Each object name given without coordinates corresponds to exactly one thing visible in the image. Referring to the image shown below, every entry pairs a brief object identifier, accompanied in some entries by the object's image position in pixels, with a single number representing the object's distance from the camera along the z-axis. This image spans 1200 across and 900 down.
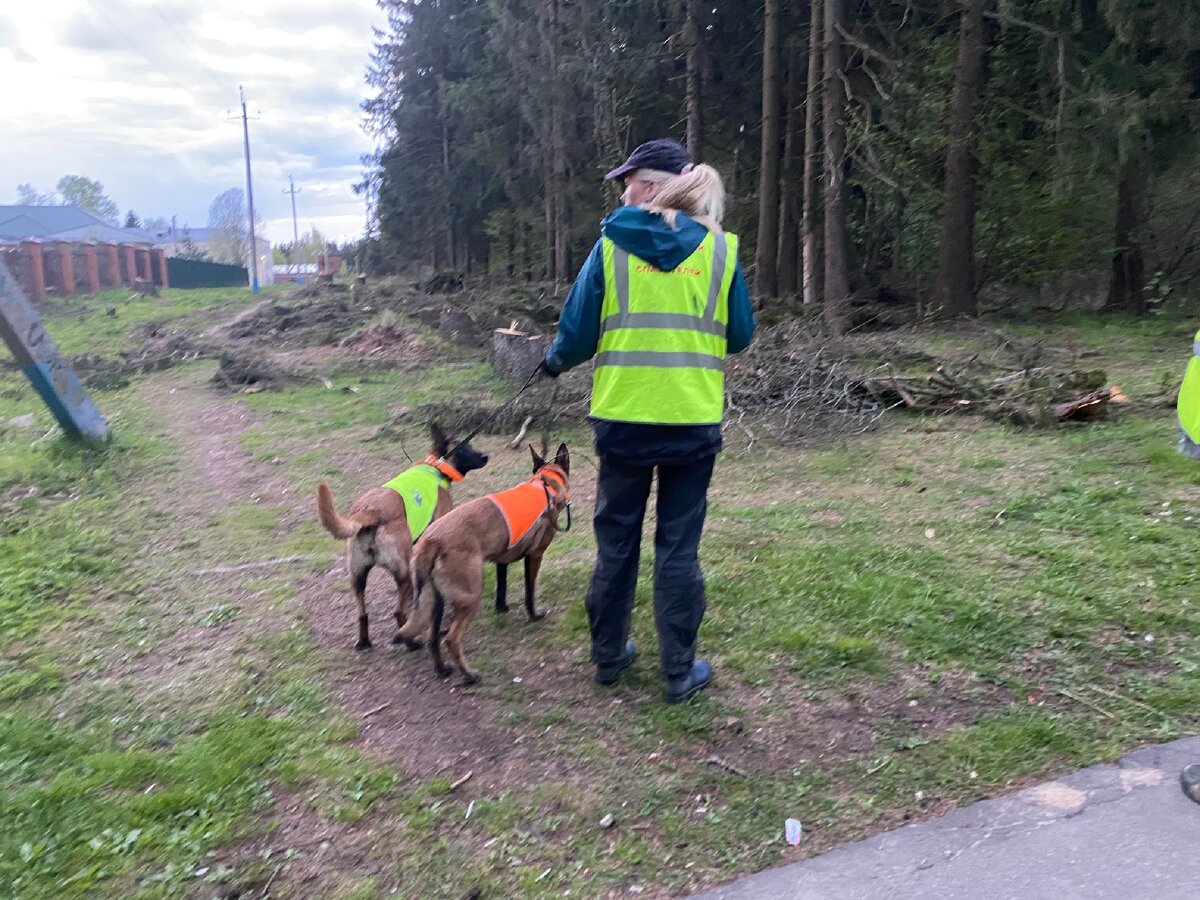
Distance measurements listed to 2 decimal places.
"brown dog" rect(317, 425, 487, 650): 4.60
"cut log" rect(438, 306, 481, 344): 18.16
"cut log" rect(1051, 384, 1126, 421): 8.12
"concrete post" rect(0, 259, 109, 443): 9.37
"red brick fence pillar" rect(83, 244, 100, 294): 40.56
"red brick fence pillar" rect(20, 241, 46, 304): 35.53
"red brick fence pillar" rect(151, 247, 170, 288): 50.93
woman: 3.53
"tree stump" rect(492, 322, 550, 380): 12.88
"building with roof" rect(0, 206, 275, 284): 55.75
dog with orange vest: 4.18
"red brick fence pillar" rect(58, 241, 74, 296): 38.41
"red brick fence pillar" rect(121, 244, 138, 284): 46.03
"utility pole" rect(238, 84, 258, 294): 54.99
